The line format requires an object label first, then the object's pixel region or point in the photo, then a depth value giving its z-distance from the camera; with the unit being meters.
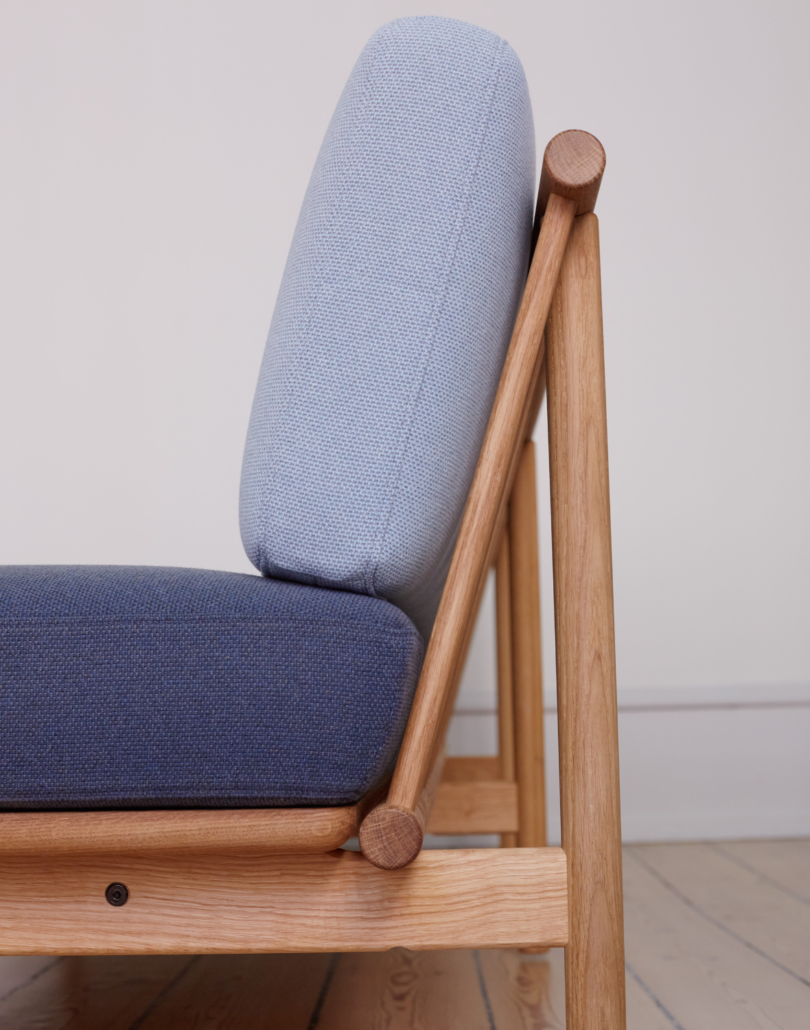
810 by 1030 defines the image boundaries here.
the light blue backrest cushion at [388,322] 0.57
